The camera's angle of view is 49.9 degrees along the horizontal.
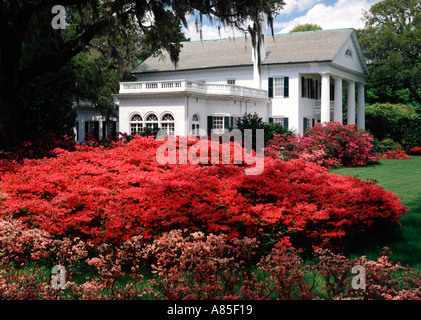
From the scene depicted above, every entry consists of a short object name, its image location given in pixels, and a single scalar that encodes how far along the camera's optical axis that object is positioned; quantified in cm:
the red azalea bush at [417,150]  3550
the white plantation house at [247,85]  3138
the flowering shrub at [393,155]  3036
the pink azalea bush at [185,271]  561
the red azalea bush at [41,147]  1426
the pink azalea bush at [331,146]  2306
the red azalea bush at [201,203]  770
